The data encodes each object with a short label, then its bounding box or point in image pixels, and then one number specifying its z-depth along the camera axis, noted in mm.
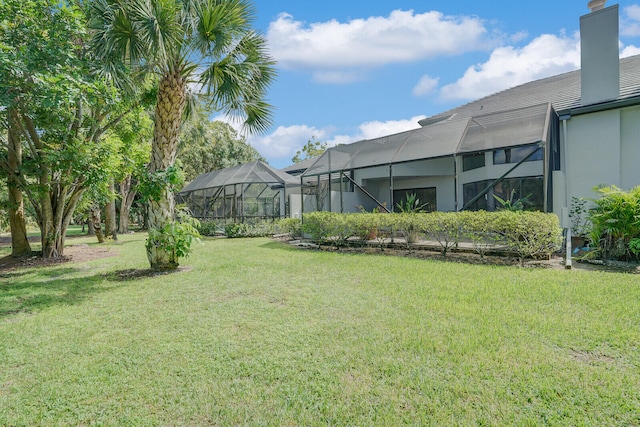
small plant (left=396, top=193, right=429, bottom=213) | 10039
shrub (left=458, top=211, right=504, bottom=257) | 7855
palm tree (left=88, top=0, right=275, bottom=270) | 6637
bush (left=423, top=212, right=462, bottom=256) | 8547
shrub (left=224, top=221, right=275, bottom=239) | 17547
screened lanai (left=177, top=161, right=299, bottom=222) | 18078
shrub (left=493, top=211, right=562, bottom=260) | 7270
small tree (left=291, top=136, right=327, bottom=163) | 41438
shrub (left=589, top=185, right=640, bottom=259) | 6883
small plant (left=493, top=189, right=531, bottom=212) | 9031
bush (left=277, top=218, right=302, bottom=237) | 13688
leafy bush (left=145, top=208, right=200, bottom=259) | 7871
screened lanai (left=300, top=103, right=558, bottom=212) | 9211
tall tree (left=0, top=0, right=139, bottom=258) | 5887
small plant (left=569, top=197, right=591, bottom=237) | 9588
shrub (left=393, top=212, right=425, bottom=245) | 9266
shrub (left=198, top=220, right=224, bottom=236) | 19297
